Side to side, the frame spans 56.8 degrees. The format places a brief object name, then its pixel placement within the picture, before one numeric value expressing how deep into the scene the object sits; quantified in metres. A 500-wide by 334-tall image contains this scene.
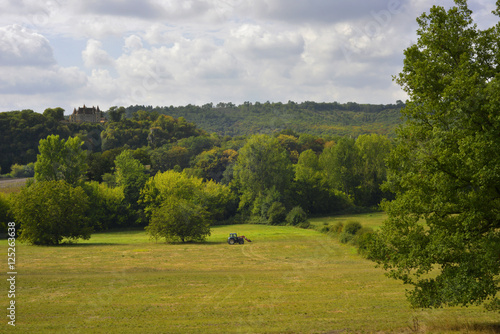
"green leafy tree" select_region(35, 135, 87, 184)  69.49
